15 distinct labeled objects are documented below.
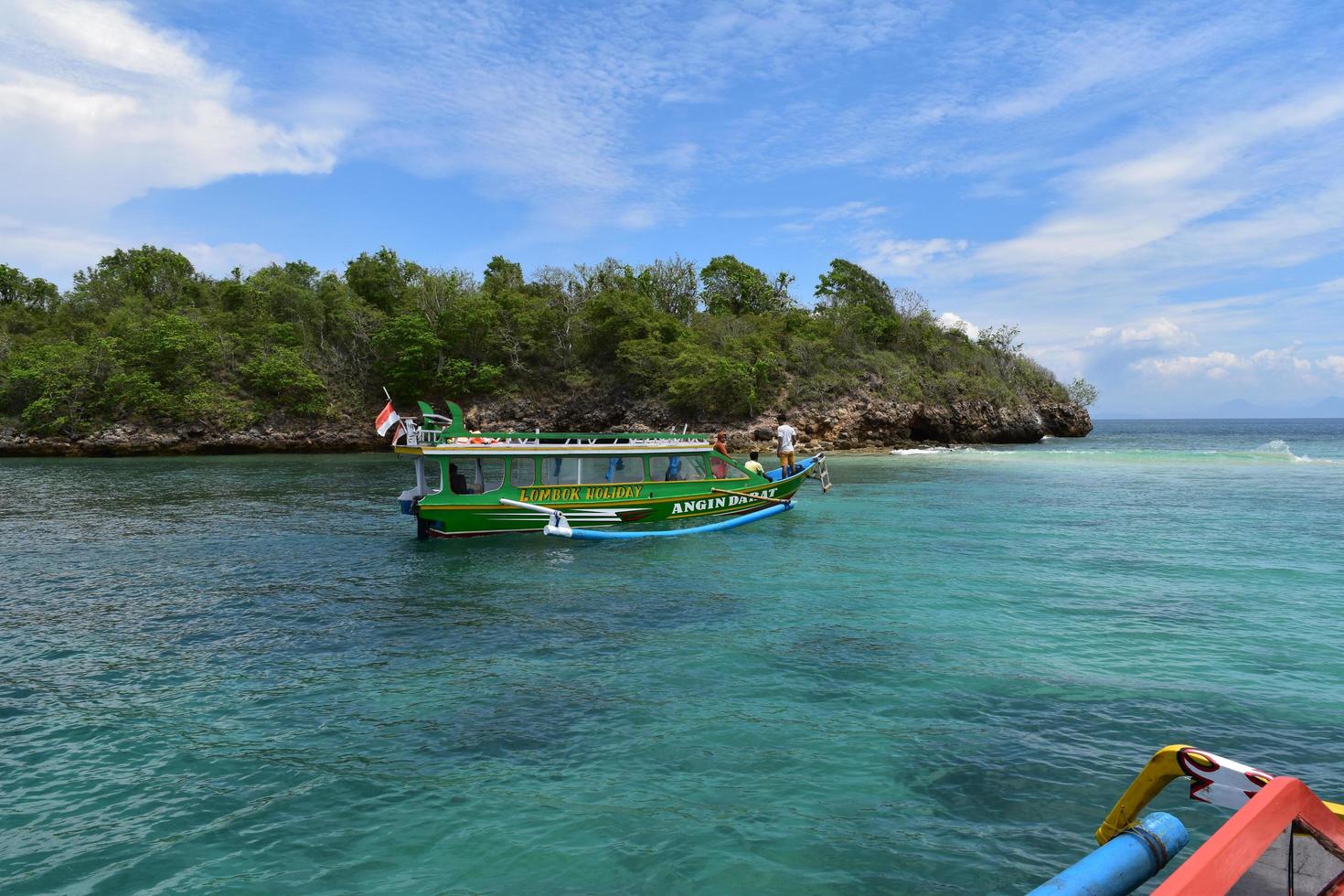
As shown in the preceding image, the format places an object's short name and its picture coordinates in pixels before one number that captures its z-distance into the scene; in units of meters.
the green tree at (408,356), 65.69
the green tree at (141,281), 72.75
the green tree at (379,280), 75.38
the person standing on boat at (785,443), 28.12
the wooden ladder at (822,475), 28.75
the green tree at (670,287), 78.00
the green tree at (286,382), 60.72
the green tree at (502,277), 76.25
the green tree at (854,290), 78.81
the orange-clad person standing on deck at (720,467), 23.72
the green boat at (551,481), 19.80
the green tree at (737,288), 82.12
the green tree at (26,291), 75.88
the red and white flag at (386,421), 17.62
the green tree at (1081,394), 87.88
